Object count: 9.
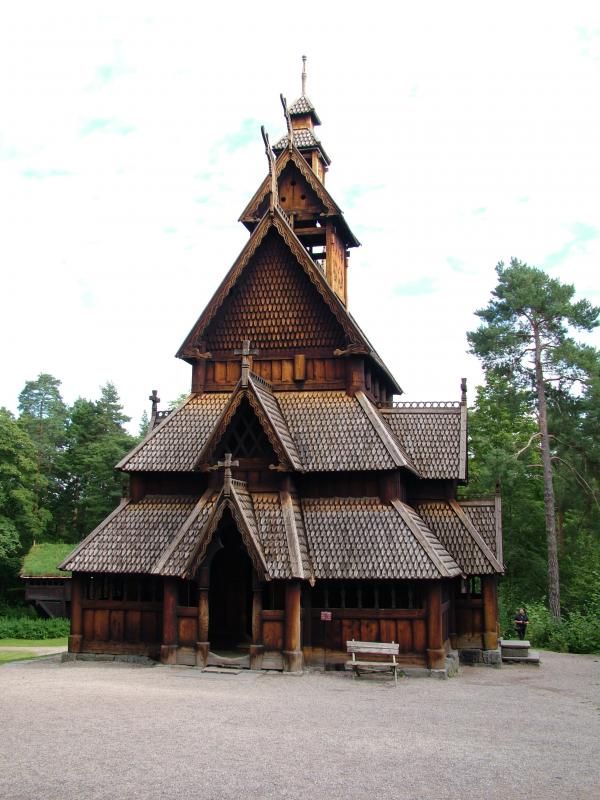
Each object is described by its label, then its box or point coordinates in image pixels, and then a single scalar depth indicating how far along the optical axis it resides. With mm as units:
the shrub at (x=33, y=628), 37438
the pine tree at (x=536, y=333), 34875
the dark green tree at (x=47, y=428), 59219
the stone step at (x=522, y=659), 21438
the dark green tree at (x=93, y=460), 54062
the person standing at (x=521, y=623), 26775
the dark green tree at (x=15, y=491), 44531
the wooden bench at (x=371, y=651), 16875
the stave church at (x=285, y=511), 17469
